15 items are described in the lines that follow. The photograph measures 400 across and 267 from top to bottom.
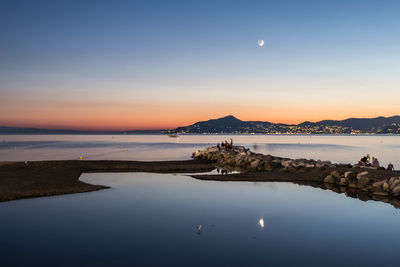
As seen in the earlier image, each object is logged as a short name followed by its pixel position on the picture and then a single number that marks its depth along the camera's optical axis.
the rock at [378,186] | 18.36
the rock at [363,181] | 19.70
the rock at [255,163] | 29.99
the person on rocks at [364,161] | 26.86
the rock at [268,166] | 28.79
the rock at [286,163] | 28.31
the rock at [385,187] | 17.92
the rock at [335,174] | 22.51
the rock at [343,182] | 21.34
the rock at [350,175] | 21.00
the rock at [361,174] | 20.57
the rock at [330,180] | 22.41
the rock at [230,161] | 34.97
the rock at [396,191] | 17.09
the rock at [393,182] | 17.66
